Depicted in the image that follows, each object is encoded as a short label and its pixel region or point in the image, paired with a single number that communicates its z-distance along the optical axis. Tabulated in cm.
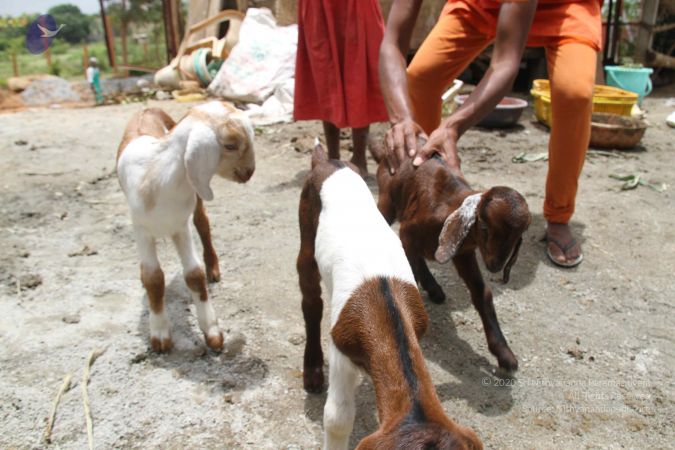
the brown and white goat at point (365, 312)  145
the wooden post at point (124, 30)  1098
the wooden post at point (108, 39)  925
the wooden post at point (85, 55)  958
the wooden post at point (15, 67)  881
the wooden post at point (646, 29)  862
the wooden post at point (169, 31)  1052
